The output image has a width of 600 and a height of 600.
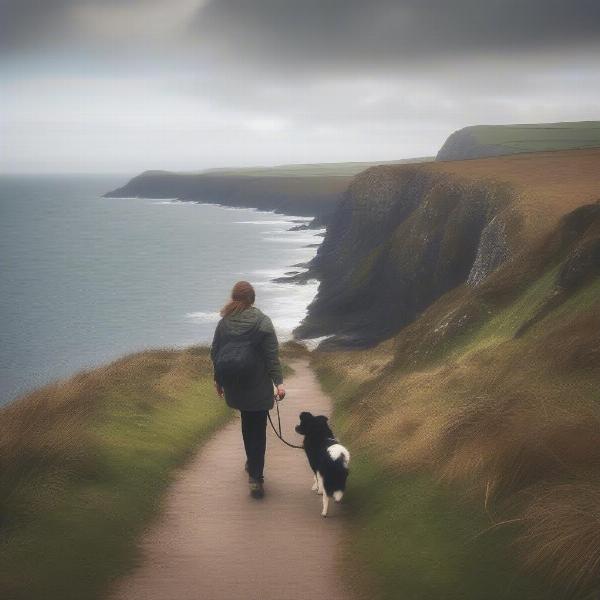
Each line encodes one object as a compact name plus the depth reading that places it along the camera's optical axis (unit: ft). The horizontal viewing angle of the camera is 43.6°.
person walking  31.04
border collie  30.25
